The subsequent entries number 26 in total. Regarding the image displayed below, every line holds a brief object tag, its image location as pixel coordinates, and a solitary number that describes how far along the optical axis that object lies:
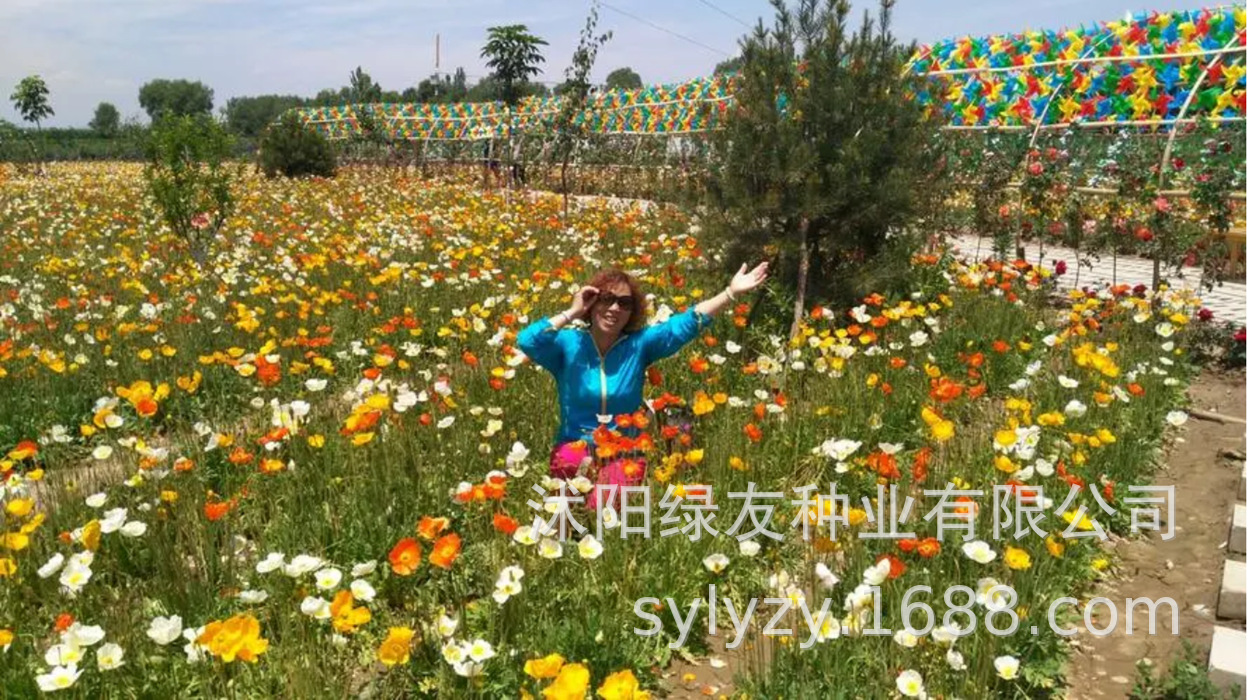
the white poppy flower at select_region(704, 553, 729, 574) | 2.74
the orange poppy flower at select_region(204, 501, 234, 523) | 2.52
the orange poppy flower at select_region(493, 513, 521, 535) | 2.37
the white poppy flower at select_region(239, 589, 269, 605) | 2.28
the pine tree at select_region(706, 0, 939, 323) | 5.36
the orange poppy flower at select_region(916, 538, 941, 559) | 2.36
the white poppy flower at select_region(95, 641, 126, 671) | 2.12
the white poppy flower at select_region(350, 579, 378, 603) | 2.27
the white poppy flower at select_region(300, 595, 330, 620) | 2.16
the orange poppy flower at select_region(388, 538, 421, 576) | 2.25
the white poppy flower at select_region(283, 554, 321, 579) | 2.35
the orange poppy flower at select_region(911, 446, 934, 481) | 2.66
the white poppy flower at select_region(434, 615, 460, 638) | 2.22
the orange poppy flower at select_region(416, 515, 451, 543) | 2.30
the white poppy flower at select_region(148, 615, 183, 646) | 2.14
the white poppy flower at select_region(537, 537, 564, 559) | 2.59
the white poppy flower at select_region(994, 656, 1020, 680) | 2.28
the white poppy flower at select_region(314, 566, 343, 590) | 2.37
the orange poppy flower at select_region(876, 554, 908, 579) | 2.32
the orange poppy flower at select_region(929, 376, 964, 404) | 3.04
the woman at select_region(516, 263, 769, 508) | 3.63
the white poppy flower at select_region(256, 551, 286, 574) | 2.42
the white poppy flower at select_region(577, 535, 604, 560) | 2.64
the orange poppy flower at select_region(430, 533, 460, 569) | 2.24
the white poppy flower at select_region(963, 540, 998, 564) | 2.57
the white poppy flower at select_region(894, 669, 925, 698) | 2.17
